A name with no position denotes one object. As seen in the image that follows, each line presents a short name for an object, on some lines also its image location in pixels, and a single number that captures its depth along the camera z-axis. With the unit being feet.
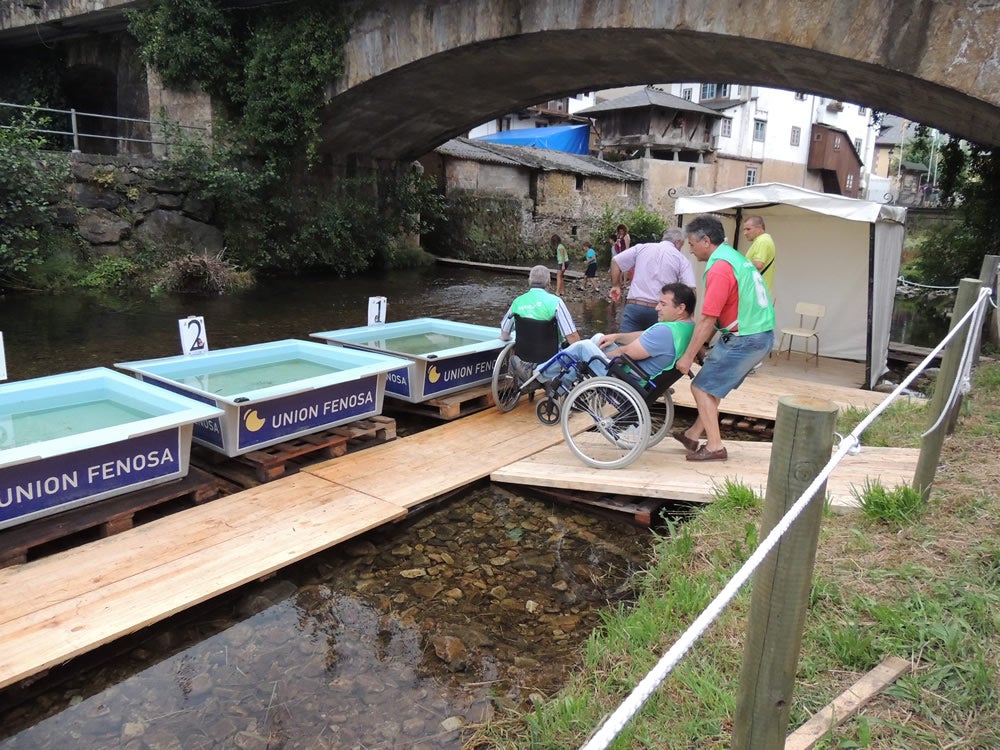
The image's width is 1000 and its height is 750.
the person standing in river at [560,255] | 48.50
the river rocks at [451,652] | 10.72
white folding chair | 29.32
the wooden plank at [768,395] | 22.16
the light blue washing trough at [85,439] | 12.05
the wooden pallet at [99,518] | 12.01
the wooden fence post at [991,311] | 21.25
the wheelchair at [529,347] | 19.22
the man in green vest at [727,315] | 15.07
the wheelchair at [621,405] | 15.97
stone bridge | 24.99
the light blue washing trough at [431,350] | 20.36
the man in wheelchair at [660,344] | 15.65
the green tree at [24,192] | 35.96
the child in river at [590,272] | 53.52
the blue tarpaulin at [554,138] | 106.32
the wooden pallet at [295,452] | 16.06
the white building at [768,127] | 117.29
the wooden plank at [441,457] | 15.98
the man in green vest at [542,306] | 19.08
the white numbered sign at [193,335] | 18.38
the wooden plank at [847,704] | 7.05
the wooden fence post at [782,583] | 5.16
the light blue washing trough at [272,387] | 15.57
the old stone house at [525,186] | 74.59
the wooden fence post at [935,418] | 11.39
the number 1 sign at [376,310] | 23.77
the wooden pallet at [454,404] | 20.68
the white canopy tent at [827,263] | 25.44
